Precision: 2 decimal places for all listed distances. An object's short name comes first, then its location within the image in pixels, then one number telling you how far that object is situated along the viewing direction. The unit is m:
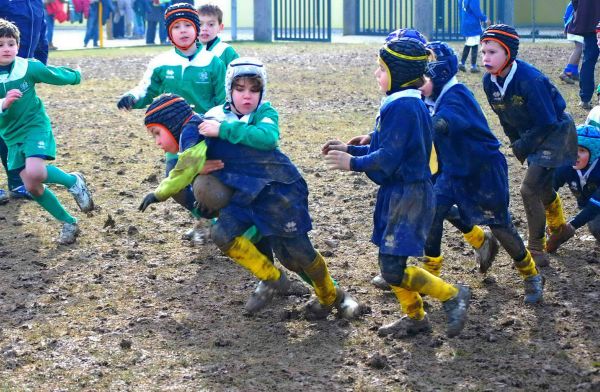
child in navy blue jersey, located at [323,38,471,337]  10.91
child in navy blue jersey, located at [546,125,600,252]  14.51
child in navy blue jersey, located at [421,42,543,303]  12.43
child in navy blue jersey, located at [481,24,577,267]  13.22
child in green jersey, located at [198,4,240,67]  16.02
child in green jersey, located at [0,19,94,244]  15.97
